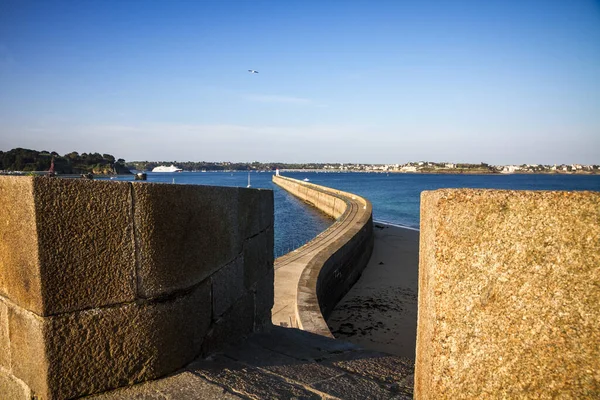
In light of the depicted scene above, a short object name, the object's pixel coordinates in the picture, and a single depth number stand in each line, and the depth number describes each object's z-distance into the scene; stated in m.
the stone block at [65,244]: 1.62
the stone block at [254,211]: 3.02
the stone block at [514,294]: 1.18
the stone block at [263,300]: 3.40
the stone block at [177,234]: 1.90
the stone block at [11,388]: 1.79
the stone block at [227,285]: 2.56
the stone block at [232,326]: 2.51
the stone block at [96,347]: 1.69
